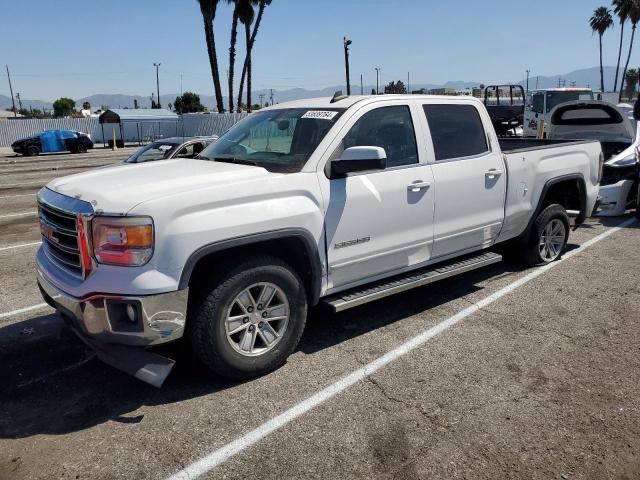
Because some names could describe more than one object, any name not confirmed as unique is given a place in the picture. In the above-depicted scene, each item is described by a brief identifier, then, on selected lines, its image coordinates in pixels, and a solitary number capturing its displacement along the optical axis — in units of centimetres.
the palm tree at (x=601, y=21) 6755
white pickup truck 325
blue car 2845
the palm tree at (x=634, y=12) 6064
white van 1891
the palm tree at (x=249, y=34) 3850
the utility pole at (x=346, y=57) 3090
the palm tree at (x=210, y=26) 3312
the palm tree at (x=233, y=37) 3581
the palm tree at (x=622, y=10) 6141
